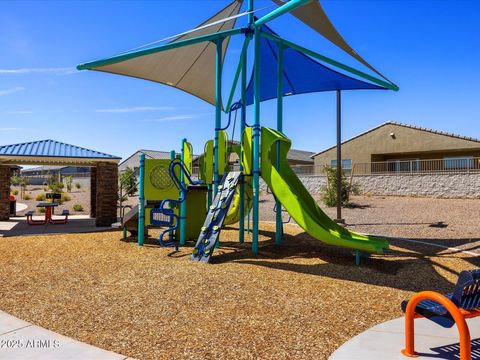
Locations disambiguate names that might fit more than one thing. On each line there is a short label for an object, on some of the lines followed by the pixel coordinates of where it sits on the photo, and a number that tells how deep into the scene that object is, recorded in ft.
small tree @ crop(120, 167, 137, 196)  110.01
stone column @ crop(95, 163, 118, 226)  47.96
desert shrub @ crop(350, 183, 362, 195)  85.61
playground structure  26.22
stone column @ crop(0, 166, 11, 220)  52.39
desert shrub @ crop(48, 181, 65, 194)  106.19
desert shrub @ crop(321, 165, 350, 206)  69.67
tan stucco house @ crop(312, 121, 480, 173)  92.17
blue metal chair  10.52
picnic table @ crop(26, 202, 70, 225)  49.19
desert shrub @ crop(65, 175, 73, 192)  132.16
